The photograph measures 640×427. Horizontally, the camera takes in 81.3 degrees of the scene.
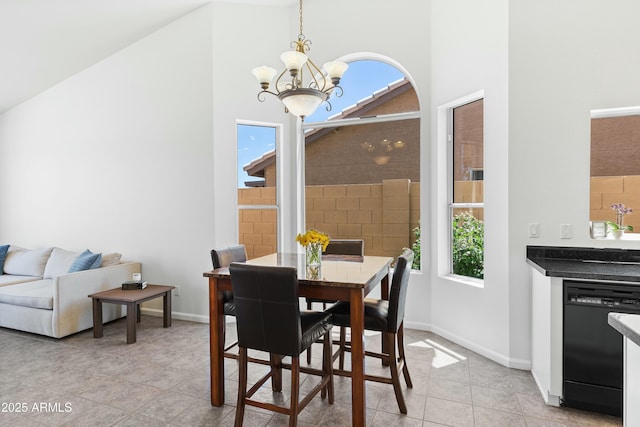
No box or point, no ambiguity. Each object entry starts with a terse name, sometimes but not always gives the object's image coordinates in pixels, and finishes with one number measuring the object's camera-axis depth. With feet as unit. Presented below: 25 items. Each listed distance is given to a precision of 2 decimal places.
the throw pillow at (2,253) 17.01
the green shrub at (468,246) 11.78
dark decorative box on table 13.53
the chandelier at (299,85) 7.95
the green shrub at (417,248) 13.67
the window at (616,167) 9.67
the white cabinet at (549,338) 7.95
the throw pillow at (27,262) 16.19
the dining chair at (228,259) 9.41
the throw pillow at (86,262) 13.87
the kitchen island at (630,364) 3.88
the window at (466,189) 11.61
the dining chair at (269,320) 6.57
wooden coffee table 12.03
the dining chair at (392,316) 7.77
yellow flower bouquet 8.25
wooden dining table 7.07
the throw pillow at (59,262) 15.08
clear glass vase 8.47
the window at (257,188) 14.69
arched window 13.76
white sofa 12.28
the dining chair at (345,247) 11.59
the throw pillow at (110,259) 14.66
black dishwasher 7.48
